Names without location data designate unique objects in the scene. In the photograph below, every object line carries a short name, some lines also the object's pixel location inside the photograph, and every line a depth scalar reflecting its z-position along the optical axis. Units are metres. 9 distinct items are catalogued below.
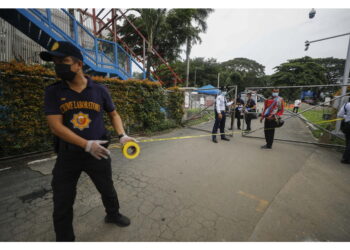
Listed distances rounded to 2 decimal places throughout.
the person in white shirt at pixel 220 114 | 5.69
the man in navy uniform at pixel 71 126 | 1.44
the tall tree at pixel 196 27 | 19.18
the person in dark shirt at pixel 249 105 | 8.03
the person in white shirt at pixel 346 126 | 4.02
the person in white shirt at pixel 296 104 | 14.47
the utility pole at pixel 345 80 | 5.66
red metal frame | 11.12
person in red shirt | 4.97
